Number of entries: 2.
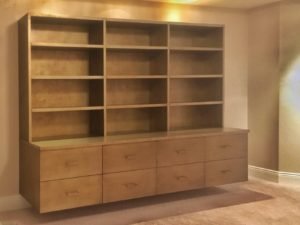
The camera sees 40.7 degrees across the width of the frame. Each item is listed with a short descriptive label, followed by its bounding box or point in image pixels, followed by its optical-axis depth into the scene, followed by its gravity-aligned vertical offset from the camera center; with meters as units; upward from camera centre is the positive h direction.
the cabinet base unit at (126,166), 3.35 -0.61
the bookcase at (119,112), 3.46 -0.13
